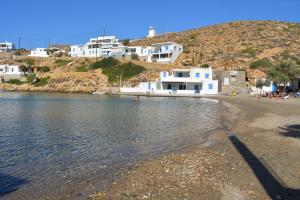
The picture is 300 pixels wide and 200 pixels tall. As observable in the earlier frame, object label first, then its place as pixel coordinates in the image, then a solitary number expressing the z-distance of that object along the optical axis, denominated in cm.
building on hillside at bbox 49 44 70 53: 11558
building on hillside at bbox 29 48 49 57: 10920
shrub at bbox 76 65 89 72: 7991
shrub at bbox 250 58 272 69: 6955
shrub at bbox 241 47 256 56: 7951
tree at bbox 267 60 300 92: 5086
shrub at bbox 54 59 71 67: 8786
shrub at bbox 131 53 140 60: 8680
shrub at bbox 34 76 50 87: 7788
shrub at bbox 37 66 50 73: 8689
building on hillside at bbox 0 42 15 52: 13180
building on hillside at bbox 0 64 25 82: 8712
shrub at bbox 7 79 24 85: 8392
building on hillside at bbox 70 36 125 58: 9171
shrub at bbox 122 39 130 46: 11110
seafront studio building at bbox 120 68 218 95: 6054
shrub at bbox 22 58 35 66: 9508
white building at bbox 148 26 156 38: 11766
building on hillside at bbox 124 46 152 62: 8707
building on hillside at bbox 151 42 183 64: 8149
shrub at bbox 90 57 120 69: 7928
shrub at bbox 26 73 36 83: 8167
